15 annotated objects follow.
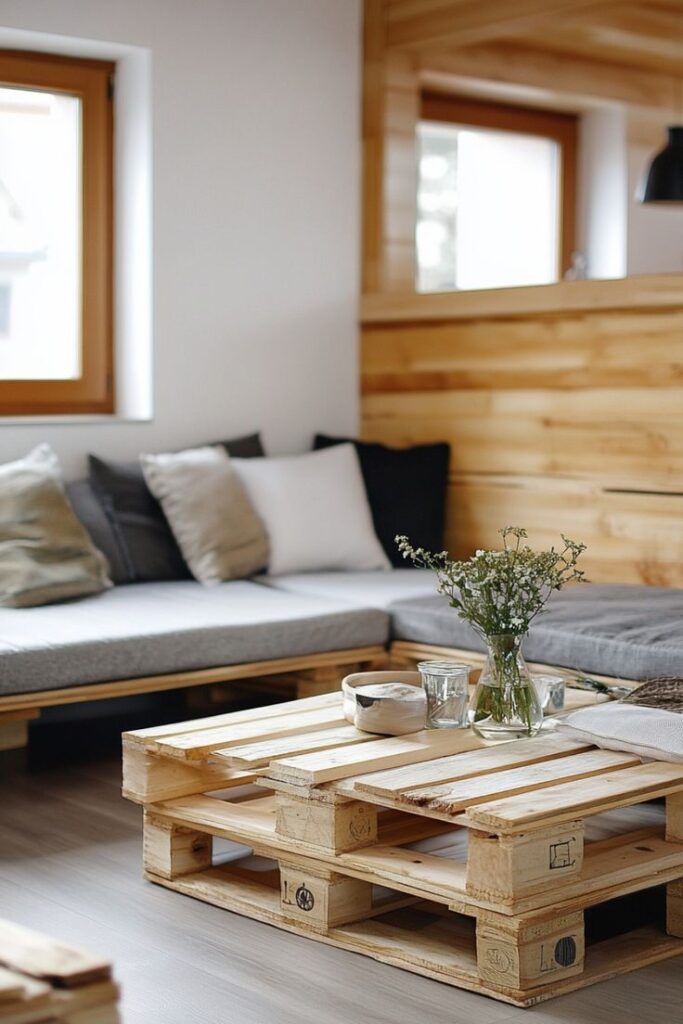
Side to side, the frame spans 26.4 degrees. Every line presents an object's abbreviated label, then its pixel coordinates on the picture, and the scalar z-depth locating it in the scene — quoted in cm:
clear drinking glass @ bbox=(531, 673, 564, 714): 312
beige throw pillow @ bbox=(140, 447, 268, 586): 450
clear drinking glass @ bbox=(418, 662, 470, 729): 295
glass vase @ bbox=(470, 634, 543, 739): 286
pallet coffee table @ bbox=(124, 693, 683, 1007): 243
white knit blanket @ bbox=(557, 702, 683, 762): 278
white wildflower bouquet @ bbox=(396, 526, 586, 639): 283
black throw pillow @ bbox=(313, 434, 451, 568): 487
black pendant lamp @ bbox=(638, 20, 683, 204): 520
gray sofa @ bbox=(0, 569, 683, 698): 353
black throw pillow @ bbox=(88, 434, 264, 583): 451
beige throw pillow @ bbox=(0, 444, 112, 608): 400
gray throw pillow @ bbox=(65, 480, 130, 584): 446
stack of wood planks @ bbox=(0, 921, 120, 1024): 167
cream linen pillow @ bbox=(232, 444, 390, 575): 464
